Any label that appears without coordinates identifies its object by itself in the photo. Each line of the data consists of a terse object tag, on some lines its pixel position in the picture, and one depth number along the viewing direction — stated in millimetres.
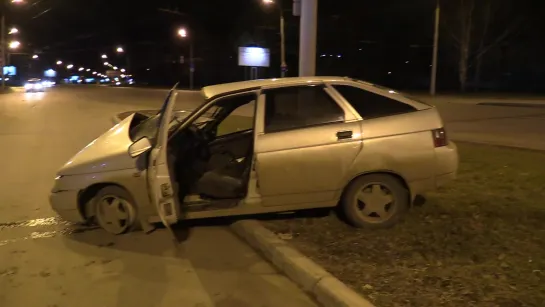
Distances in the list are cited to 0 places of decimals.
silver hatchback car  6043
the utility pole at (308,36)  10773
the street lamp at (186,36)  61338
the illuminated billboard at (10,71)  75762
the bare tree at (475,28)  50000
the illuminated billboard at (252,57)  56375
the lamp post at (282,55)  35681
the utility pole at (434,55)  38731
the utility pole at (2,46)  56750
